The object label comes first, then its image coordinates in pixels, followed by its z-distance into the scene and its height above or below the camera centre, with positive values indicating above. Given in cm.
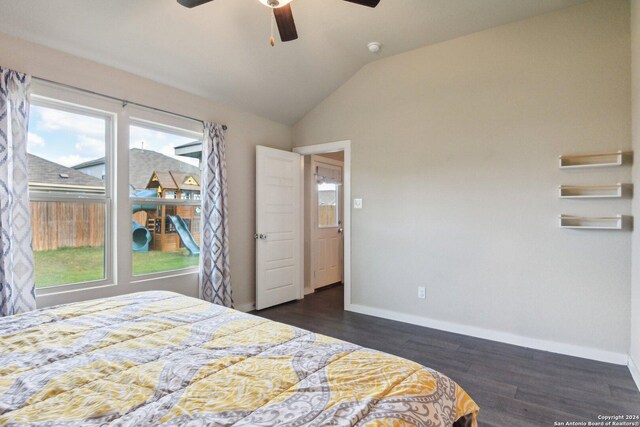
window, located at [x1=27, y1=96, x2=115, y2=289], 254 +21
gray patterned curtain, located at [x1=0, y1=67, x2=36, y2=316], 226 +12
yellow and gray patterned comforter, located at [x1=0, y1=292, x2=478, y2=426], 88 -52
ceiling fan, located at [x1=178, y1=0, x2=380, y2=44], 201 +130
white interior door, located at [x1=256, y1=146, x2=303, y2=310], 407 -13
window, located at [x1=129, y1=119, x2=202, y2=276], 313 +20
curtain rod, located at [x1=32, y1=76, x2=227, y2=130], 252 +103
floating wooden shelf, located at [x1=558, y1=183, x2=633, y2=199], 261 +19
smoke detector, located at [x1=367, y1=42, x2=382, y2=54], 348 +179
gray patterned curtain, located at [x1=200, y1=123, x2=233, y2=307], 350 -6
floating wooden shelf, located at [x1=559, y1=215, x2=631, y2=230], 262 -6
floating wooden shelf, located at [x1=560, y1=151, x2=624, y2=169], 262 +45
